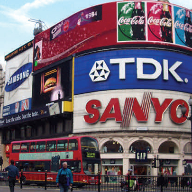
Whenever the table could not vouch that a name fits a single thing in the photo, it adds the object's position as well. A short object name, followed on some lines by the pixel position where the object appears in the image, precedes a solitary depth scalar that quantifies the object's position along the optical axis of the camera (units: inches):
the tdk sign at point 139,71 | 2084.2
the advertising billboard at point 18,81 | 2802.7
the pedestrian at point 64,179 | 711.7
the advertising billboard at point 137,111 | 2043.6
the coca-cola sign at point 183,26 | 2199.8
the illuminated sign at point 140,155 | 2034.9
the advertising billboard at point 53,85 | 2348.7
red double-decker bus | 1418.6
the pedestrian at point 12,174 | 827.4
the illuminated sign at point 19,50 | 2855.1
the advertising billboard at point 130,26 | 2139.5
